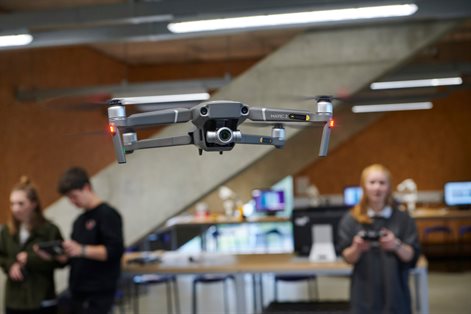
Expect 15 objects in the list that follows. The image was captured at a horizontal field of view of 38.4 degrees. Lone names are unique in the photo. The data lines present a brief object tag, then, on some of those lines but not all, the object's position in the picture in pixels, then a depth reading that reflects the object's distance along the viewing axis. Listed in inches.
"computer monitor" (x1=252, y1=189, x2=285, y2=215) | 506.3
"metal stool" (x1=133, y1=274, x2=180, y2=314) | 267.9
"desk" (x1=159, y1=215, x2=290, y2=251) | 464.4
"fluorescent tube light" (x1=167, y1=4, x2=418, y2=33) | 177.3
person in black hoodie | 161.8
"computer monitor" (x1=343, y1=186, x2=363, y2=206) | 491.5
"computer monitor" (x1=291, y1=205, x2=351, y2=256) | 239.6
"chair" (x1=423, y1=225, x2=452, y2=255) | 488.7
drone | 56.4
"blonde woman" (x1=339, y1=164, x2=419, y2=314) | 139.3
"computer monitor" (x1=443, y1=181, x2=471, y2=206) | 473.1
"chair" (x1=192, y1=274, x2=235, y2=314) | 274.1
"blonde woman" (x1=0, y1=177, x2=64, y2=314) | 165.7
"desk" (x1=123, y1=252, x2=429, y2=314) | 215.6
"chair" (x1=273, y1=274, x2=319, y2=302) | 266.1
